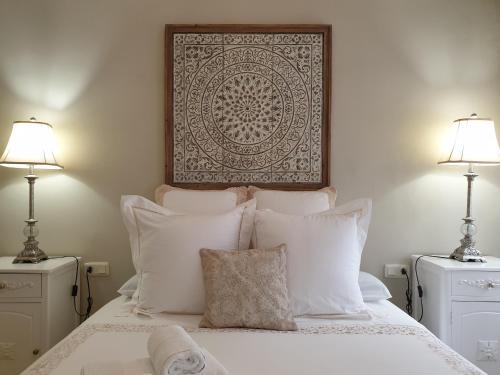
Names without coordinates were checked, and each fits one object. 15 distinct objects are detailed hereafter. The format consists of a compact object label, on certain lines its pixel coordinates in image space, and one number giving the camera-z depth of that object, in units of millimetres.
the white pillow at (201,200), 2146
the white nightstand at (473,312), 2057
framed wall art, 2424
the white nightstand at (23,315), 2066
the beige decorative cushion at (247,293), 1544
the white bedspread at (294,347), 1219
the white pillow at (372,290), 1955
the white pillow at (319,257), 1682
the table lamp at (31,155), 2191
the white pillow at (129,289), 1962
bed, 1312
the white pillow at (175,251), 1688
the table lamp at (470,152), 2180
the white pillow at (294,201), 2143
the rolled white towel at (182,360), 1029
